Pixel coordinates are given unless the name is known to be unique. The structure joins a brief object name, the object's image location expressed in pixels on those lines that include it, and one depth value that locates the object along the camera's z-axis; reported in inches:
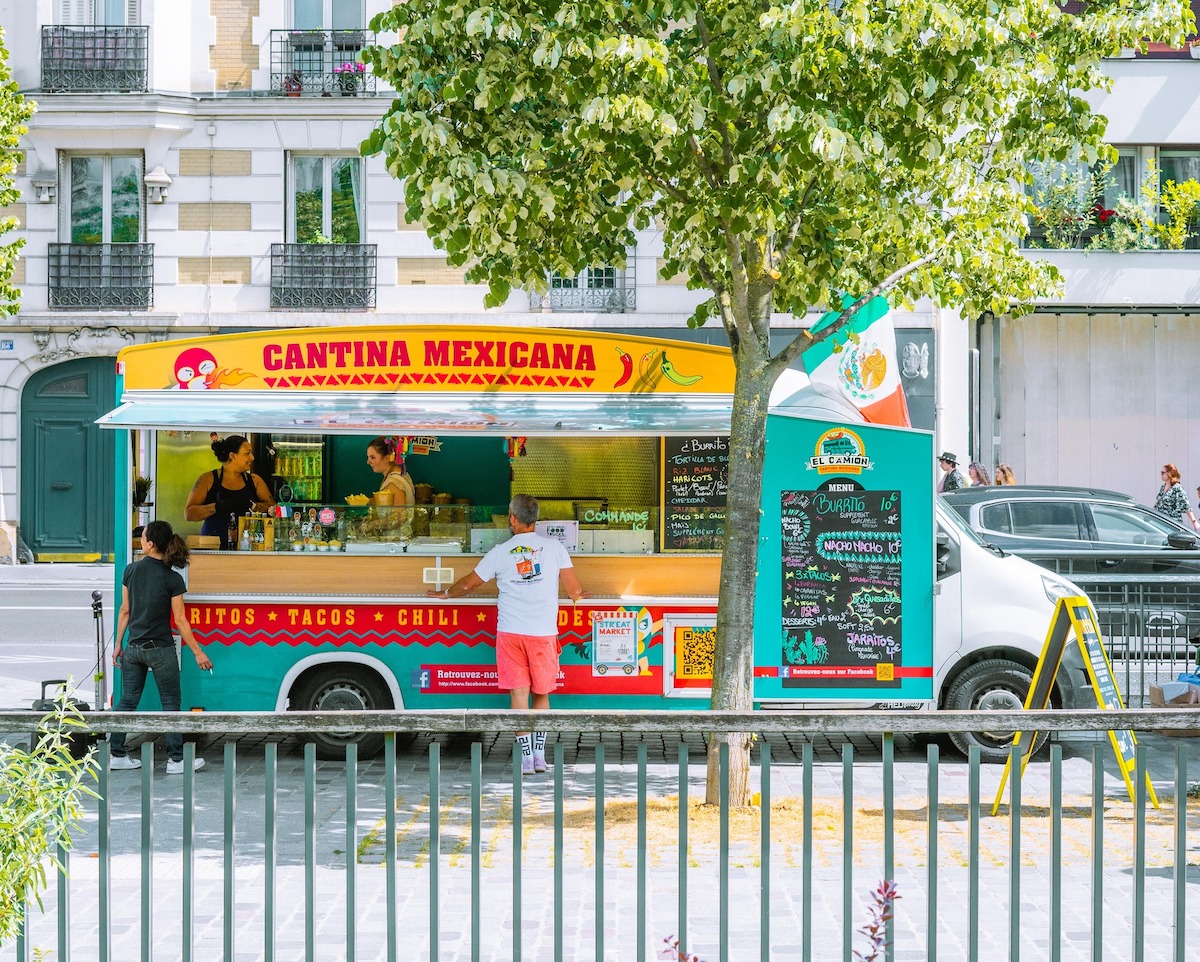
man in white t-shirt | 351.6
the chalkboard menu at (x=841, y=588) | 364.5
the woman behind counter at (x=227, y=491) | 395.5
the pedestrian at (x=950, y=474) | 678.5
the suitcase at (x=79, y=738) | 314.0
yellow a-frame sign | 313.3
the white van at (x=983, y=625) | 362.6
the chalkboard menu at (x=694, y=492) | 379.9
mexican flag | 371.2
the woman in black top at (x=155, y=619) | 348.8
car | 418.6
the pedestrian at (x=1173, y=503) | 728.3
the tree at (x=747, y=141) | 283.9
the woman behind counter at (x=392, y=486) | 385.7
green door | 882.8
